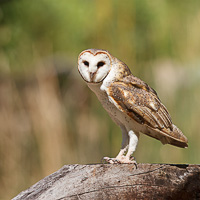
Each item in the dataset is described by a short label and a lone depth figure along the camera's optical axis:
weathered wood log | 6.47
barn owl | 6.57
